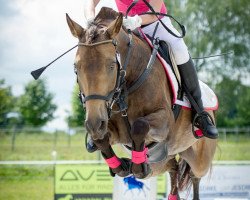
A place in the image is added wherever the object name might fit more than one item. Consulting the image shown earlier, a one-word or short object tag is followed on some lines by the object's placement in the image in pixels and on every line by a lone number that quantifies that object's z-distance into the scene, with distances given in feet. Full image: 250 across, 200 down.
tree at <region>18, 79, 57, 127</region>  133.90
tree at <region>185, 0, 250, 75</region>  114.42
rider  16.72
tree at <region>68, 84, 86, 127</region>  134.70
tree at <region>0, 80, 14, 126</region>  134.62
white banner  40.01
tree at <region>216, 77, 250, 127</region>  118.83
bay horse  13.65
